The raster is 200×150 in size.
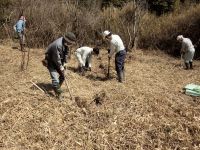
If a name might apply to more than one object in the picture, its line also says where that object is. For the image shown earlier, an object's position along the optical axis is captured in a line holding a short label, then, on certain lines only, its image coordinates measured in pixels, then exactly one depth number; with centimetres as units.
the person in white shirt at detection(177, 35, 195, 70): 531
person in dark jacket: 322
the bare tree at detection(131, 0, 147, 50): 714
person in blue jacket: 586
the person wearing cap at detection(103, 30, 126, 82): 423
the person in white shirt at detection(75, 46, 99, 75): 483
